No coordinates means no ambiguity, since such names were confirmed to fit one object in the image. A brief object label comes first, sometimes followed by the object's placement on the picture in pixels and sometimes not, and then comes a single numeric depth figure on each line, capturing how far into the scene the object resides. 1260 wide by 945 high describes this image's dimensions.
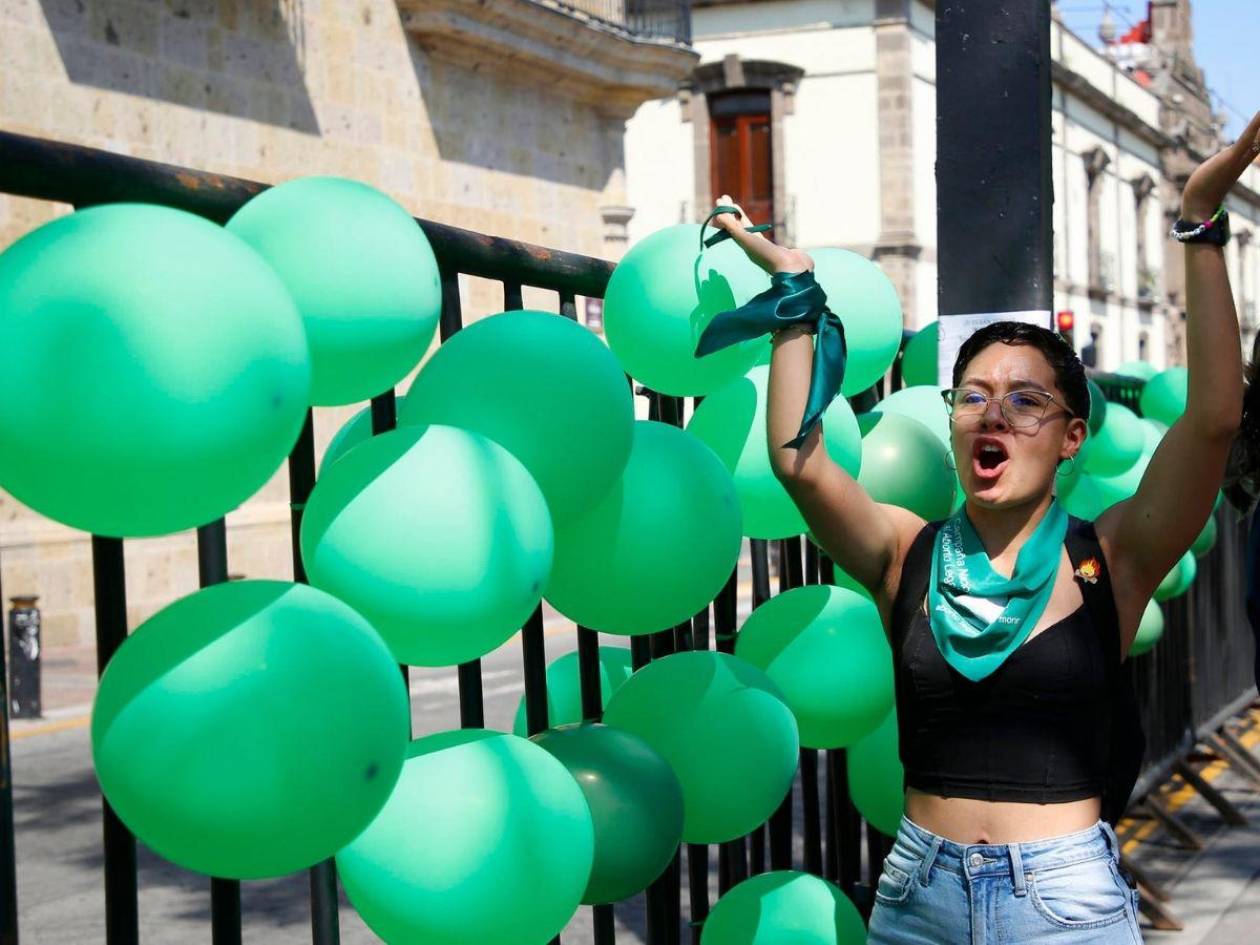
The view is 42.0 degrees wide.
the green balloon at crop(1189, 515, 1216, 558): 6.61
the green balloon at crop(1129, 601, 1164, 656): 5.59
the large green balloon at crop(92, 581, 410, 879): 1.91
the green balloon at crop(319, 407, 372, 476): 2.81
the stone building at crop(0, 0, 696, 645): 12.74
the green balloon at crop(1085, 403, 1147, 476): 5.72
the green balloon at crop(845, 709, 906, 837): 3.57
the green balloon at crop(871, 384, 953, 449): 3.88
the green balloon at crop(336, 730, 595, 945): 2.28
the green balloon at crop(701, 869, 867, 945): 3.20
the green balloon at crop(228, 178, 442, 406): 2.25
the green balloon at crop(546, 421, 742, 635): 2.77
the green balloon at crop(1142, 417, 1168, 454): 6.14
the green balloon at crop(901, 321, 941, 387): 4.39
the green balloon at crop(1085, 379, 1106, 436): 4.77
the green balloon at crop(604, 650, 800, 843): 2.97
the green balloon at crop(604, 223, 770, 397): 3.02
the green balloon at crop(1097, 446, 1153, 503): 5.75
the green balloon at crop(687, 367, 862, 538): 3.23
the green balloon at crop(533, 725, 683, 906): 2.68
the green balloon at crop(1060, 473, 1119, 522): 5.07
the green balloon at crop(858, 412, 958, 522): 3.54
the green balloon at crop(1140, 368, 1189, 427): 7.19
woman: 2.52
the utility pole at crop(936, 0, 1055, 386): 3.82
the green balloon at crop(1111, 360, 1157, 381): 7.89
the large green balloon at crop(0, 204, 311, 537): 1.82
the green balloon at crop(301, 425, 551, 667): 2.20
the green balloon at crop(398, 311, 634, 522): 2.51
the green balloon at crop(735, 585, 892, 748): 3.29
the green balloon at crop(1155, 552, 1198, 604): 6.32
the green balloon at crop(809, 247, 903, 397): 3.60
